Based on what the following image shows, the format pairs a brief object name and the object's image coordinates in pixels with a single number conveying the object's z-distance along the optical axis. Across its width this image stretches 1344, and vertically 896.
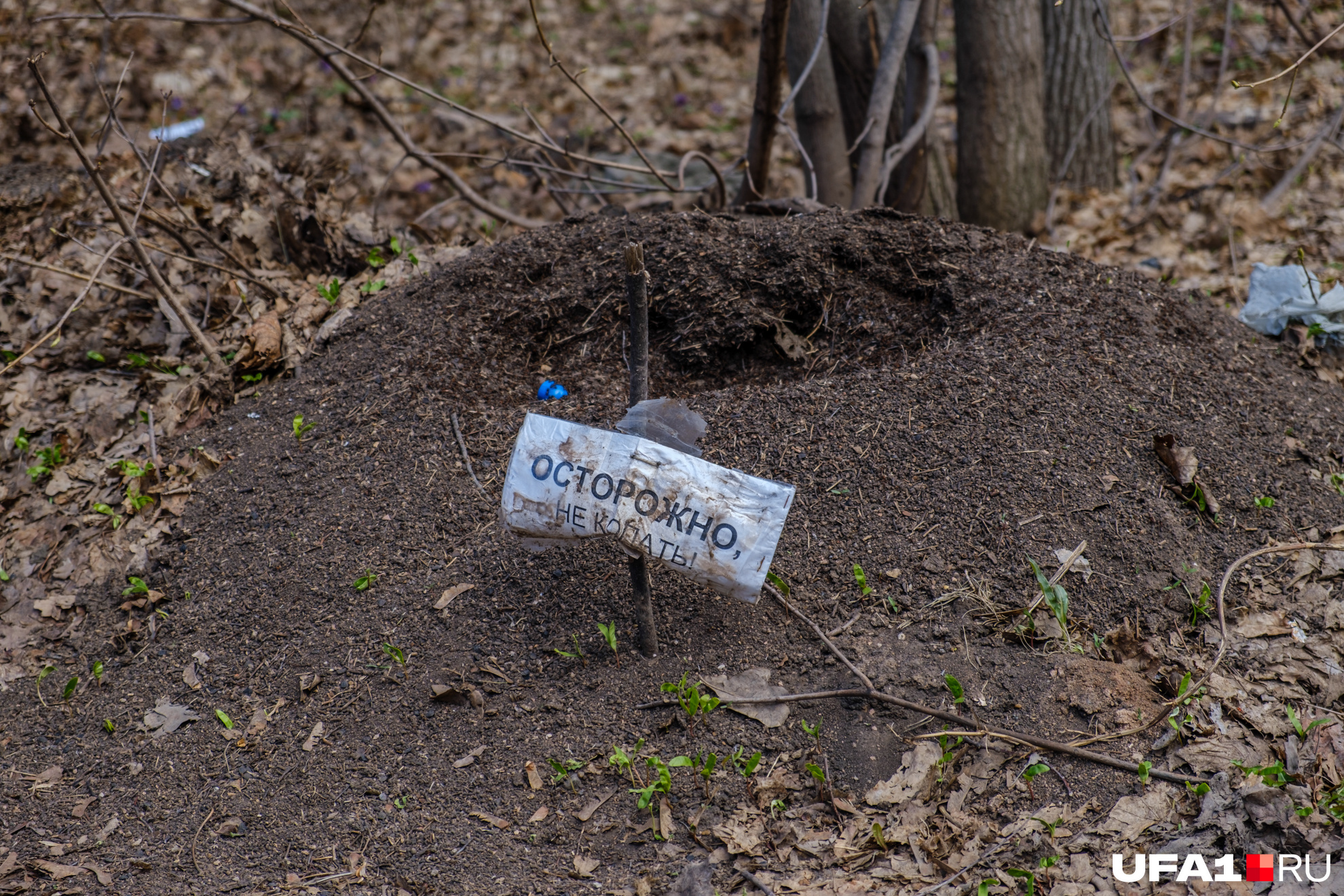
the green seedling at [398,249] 4.01
